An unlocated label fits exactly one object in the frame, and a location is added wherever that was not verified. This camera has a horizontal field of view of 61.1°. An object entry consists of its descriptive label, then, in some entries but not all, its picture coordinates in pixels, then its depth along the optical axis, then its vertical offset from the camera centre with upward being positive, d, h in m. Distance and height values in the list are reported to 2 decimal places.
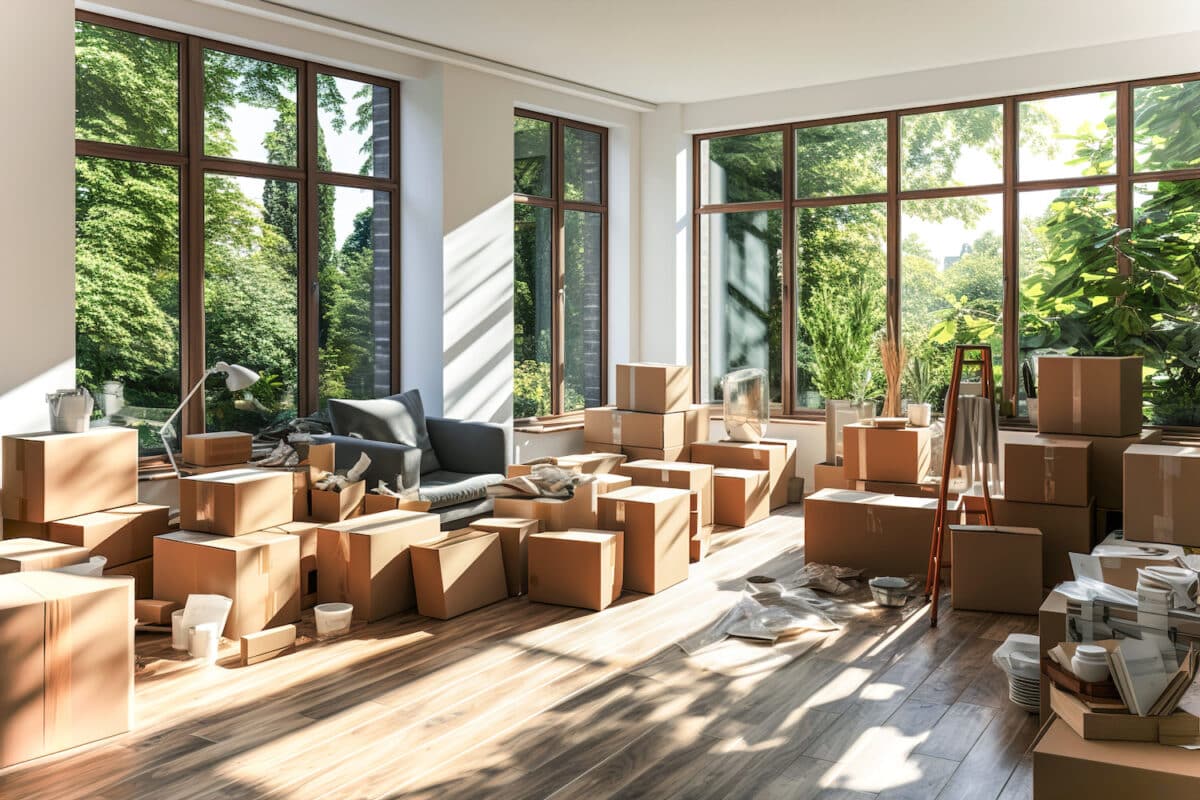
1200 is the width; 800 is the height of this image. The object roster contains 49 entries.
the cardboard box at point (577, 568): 4.69 -0.81
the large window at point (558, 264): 7.41 +1.02
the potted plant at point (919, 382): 7.16 +0.09
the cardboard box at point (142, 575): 4.33 -0.77
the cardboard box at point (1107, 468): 5.06 -0.37
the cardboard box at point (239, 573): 4.16 -0.73
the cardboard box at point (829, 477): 6.90 -0.56
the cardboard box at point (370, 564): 4.46 -0.75
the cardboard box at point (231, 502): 4.34 -0.45
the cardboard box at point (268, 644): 3.91 -0.97
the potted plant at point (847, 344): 7.52 +0.38
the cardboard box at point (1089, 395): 5.07 +0.00
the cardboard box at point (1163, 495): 4.00 -0.40
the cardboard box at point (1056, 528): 4.95 -0.65
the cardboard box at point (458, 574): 4.52 -0.81
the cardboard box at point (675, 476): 6.12 -0.48
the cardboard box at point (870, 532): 5.21 -0.72
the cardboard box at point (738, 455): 6.90 -0.40
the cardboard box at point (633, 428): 6.75 -0.22
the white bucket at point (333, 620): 4.27 -0.94
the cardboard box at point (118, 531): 4.07 -0.55
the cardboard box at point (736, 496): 6.62 -0.66
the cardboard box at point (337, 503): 4.86 -0.51
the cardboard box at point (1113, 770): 2.25 -0.85
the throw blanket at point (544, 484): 5.21 -0.45
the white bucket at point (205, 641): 3.90 -0.94
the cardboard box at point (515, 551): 4.91 -0.75
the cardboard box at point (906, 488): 5.93 -0.55
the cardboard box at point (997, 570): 4.59 -0.80
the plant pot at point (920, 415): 6.27 -0.12
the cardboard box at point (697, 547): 5.68 -0.85
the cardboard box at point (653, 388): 6.75 +0.06
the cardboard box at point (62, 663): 2.98 -0.80
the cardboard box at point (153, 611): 4.21 -0.89
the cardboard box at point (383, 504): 5.07 -0.53
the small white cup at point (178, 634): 4.03 -0.94
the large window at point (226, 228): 5.07 +0.95
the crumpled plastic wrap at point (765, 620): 4.27 -0.98
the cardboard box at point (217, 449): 4.87 -0.25
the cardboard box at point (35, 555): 3.67 -0.58
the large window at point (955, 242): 6.37 +1.09
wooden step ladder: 4.52 -0.28
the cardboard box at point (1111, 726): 2.40 -0.79
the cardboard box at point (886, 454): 5.96 -0.35
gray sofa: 5.30 -0.30
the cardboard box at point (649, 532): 4.99 -0.67
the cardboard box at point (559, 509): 5.09 -0.57
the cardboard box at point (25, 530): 4.08 -0.53
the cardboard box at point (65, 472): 4.01 -0.30
